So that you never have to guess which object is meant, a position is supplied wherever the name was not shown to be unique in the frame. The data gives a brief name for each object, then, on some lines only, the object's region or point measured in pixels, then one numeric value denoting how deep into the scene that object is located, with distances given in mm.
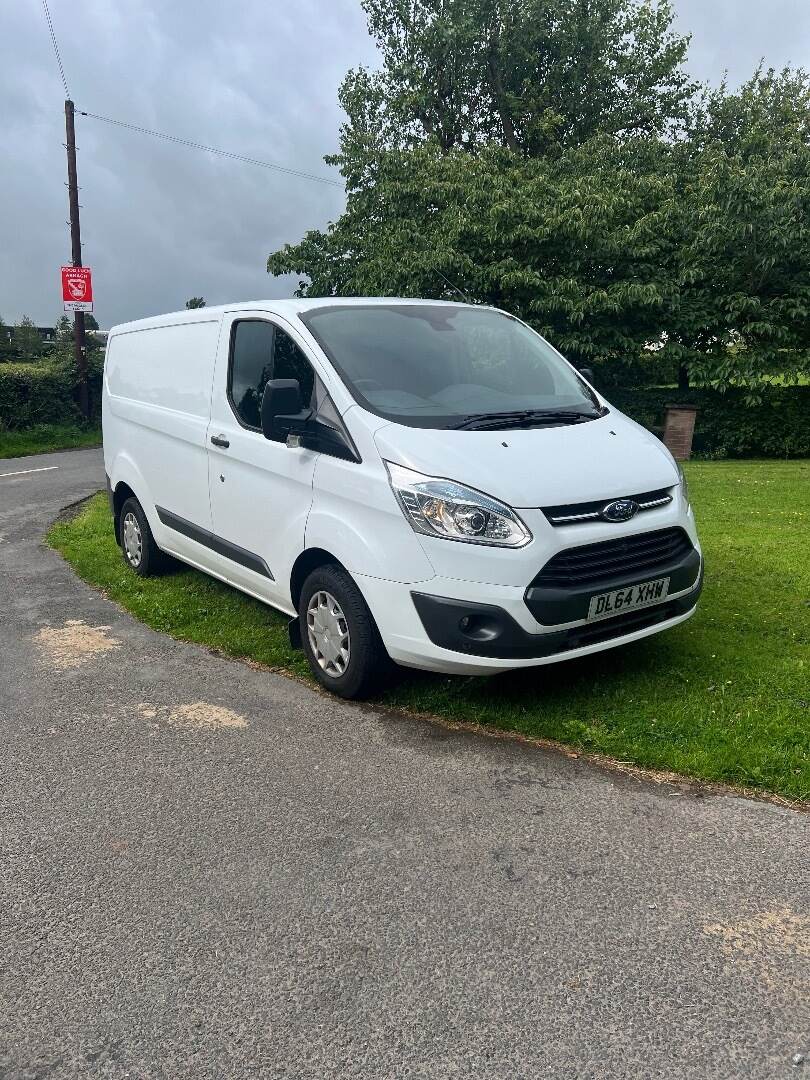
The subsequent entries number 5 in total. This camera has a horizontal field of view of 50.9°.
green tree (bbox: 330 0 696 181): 26047
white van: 3797
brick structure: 17125
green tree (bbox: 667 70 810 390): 16375
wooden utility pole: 21359
